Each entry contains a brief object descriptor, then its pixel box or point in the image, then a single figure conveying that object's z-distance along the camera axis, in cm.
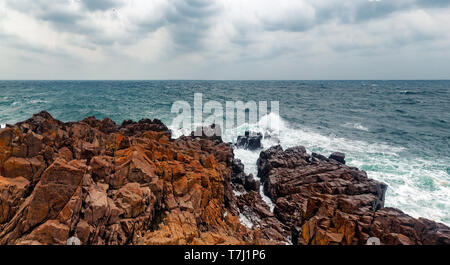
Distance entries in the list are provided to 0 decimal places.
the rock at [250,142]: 2436
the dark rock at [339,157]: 1844
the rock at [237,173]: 1575
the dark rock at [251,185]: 1534
